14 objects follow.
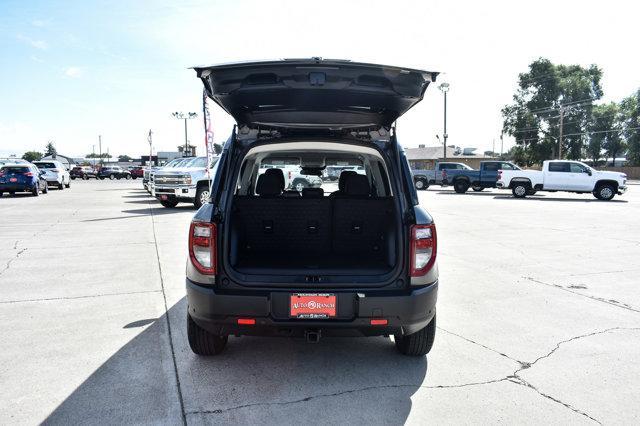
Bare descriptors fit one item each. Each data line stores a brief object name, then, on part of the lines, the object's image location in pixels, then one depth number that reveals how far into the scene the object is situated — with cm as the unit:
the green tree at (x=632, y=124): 5953
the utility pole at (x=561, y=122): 5036
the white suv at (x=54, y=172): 2833
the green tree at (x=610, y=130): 6069
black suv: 301
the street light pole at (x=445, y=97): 4503
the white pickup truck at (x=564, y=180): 2207
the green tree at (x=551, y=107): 5766
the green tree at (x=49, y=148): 12801
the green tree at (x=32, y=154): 13377
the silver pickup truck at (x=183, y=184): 1538
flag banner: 869
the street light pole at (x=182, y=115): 4493
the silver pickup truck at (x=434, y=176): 3116
